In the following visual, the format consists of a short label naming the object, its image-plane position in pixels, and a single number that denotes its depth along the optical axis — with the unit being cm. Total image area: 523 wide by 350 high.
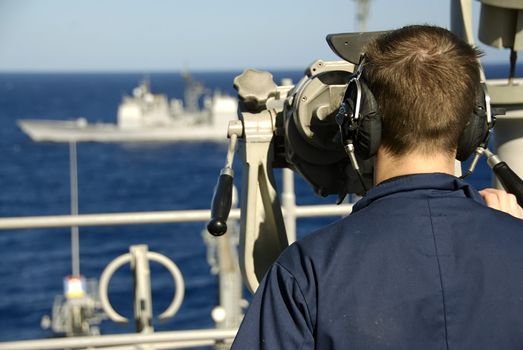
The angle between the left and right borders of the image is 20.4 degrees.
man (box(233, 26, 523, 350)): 180
